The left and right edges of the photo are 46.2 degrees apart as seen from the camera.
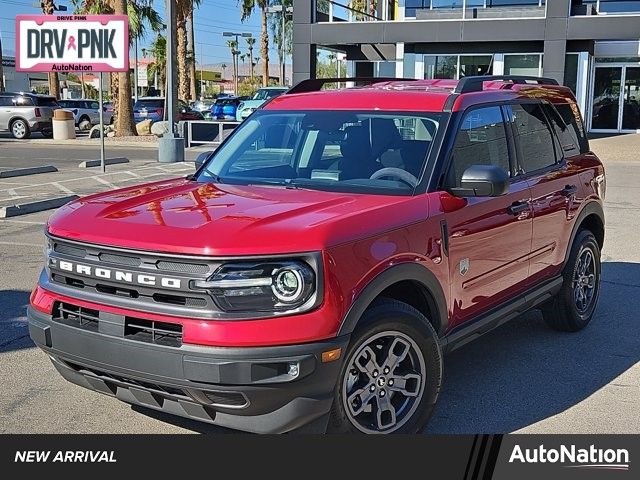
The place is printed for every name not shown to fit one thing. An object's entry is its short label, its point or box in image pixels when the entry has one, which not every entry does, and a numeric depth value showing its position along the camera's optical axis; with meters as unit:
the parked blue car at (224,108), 38.16
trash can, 28.89
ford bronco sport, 3.29
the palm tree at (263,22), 53.09
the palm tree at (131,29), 27.44
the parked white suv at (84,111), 34.19
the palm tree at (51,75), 37.41
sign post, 15.91
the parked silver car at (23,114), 29.81
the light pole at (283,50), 59.22
